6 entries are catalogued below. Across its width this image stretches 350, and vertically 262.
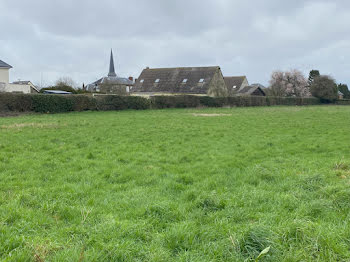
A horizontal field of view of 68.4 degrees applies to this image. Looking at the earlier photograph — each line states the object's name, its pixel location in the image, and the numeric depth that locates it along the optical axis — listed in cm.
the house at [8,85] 3056
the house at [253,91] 5110
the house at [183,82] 4322
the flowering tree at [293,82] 6121
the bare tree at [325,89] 5059
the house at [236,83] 5888
